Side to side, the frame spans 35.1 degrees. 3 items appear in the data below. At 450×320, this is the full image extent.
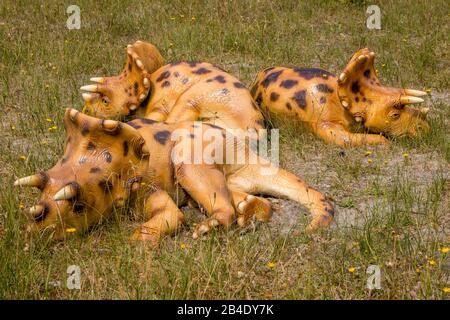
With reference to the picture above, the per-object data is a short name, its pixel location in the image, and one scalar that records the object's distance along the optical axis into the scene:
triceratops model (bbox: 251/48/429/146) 6.75
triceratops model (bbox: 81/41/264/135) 6.58
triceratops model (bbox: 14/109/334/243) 4.72
